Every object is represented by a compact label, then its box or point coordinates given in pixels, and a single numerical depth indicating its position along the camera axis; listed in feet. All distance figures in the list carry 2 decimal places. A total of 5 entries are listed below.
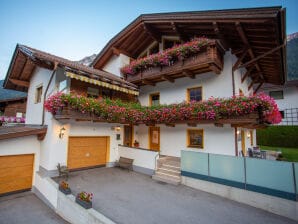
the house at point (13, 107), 67.77
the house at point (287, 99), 69.87
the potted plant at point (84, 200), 20.53
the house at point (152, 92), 31.17
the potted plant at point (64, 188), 24.51
